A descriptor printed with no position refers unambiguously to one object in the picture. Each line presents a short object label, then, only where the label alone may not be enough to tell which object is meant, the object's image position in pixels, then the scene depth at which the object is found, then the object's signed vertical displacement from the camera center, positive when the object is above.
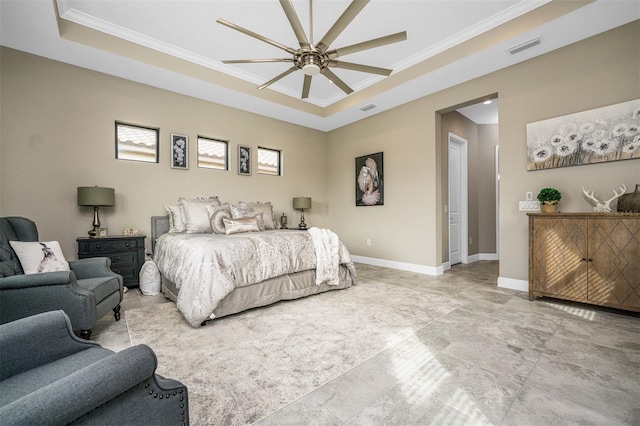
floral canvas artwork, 2.84 +0.86
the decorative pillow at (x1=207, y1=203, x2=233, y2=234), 3.87 +0.00
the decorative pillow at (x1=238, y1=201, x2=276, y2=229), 4.56 +0.08
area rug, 1.56 -1.01
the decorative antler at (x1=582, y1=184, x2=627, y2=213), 2.84 +0.10
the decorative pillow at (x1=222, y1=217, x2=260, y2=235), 3.77 -0.12
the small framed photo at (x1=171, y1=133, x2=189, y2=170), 4.42 +1.06
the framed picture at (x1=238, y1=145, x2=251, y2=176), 5.15 +1.06
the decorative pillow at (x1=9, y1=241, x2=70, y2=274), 2.25 -0.33
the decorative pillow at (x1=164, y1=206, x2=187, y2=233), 4.00 -0.05
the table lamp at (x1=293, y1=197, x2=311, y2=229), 5.70 +0.26
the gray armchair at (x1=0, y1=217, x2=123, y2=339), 1.87 -0.56
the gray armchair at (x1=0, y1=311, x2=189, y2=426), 0.65 -0.50
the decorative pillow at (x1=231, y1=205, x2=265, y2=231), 4.12 +0.05
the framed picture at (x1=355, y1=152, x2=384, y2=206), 5.42 +0.71
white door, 5.46 +0.34
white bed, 2.57 -0.59
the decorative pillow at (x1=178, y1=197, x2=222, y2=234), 3.89 +0.01
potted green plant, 3.12 +0.18
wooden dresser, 2.61 -0.46
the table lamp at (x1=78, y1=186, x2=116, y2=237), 3.40 +0.25
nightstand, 3.38 -0.44
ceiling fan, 2.18 +1.53
